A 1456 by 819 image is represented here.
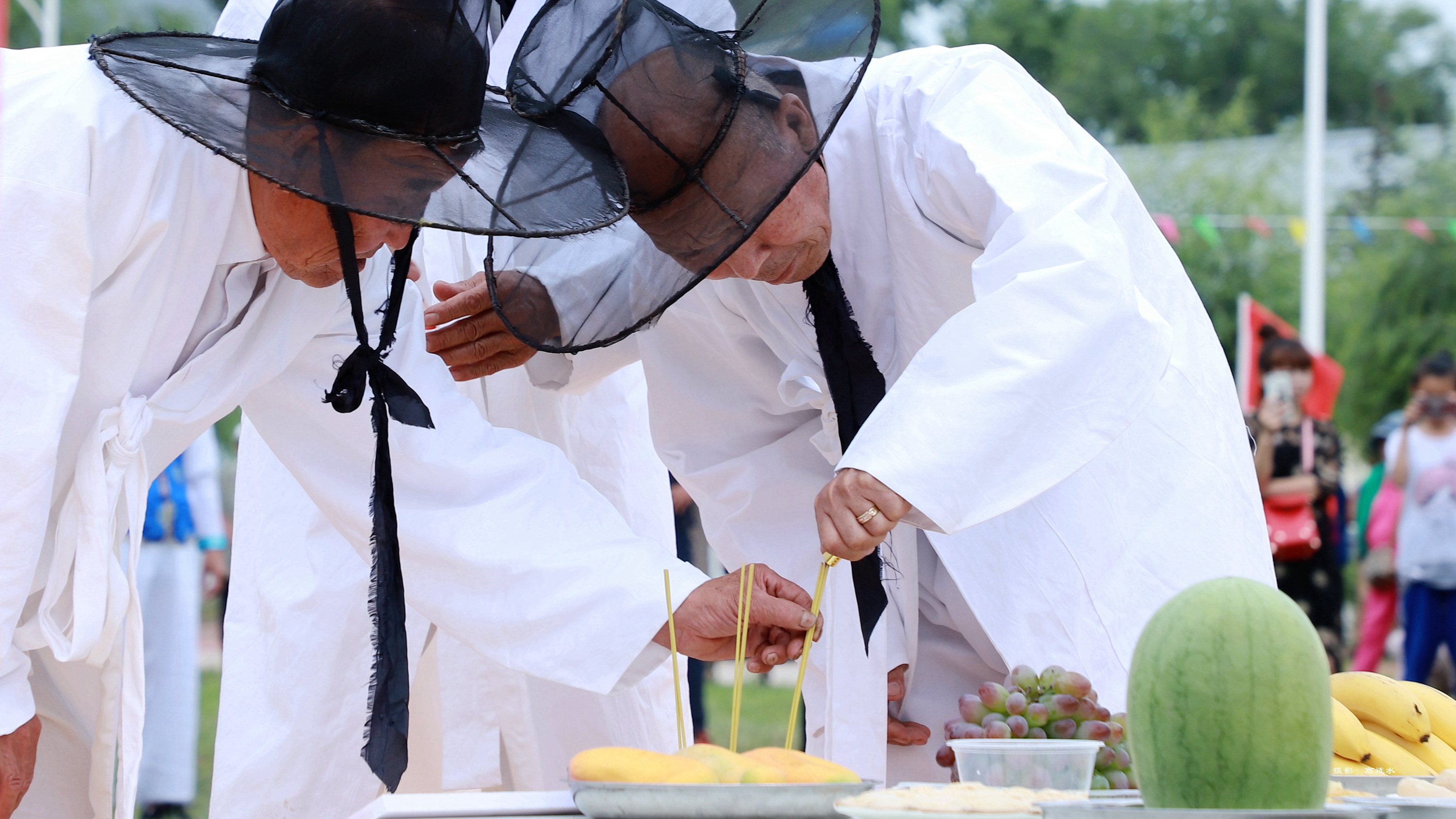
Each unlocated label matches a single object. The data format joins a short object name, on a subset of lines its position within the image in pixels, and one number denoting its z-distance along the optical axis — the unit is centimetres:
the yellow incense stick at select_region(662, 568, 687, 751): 647
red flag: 2000
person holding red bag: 1767
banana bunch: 674
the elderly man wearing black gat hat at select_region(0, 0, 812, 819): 682
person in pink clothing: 2009
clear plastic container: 618
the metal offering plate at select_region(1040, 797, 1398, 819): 585
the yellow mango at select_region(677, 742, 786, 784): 615
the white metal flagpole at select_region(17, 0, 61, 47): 2926
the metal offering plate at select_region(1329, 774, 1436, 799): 632
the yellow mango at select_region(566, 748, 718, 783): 614
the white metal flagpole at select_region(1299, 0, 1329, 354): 3648
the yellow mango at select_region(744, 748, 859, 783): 618
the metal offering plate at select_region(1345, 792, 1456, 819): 608
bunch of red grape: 640
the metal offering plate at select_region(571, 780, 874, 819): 610
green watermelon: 591
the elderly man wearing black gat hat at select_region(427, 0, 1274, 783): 684
